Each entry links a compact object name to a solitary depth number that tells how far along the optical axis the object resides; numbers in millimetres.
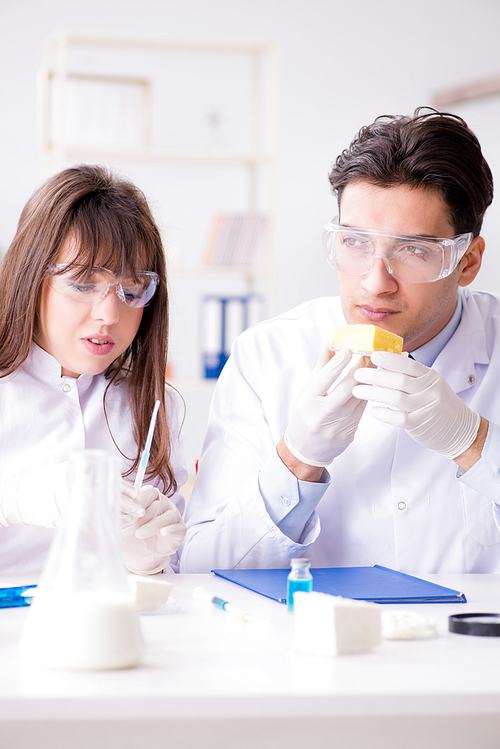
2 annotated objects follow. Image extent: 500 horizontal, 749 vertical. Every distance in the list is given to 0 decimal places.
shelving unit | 3758
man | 1543
